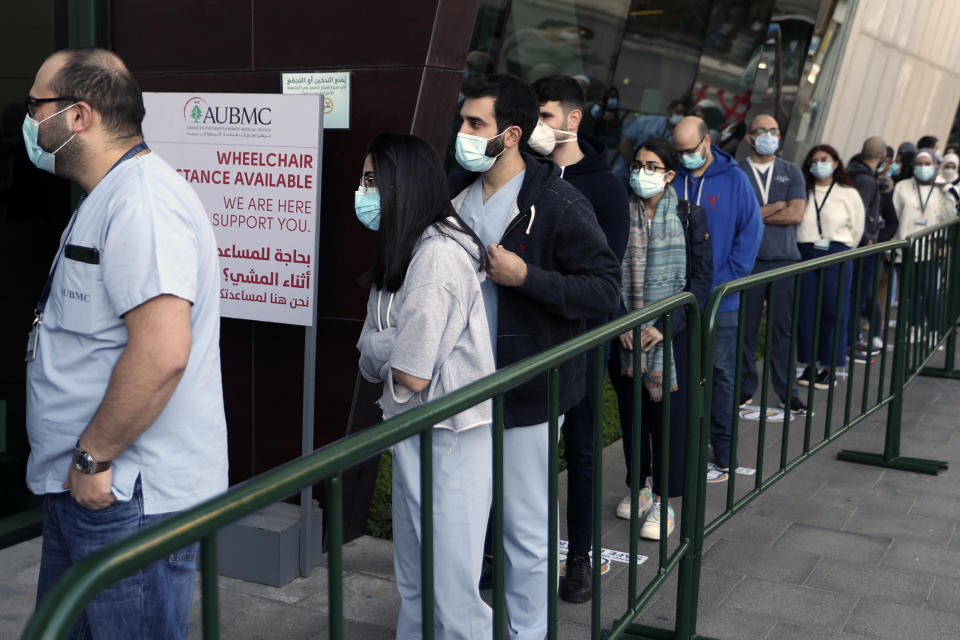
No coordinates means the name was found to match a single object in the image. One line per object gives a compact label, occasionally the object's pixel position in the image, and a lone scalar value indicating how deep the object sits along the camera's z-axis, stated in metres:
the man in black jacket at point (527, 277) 3.33
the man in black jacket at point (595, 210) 4.13
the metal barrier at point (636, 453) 1.50
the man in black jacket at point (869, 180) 9.54
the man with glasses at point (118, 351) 2.41
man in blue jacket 5.52
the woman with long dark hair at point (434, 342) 2.94
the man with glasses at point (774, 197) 6.95
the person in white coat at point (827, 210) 8.08
